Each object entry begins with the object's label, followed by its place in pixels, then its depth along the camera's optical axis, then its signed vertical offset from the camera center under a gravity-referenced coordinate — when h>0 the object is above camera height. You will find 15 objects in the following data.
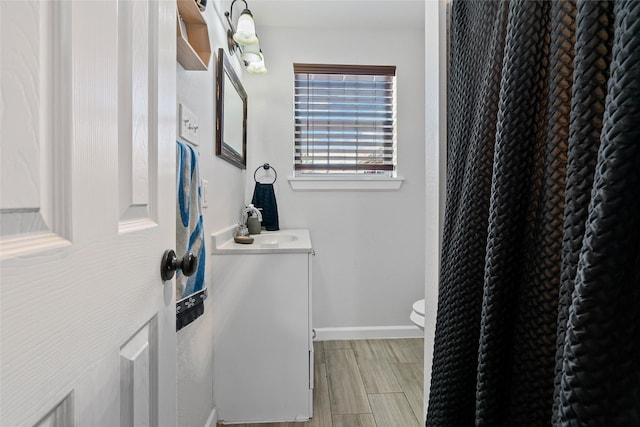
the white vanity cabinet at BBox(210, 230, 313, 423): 1.62 -0.63
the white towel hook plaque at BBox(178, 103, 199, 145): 1.14 +0.29
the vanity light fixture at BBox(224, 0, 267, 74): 1.79 +0.96
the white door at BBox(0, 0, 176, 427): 0.33 -0.01
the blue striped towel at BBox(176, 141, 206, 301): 1.01 -0.03
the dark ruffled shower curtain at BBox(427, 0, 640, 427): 0.27 -0.01
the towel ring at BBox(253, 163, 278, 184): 2.53 +0.30
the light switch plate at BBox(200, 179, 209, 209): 1.41 +0.06
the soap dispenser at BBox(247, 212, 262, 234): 2.17 -0.11
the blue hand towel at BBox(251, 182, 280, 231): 2.44 +0.02
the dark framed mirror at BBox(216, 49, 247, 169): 1.65 +0.53
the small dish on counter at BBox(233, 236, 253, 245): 1.79 -0.18
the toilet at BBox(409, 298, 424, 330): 1.77 -0.59
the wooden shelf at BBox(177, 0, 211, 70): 1.02 +0.58
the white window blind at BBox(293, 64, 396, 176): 2.62 +0.70
